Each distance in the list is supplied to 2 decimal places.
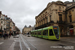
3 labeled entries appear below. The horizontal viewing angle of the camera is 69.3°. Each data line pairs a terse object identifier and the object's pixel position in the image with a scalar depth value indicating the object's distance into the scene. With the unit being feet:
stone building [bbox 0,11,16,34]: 155.19
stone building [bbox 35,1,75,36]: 70.25
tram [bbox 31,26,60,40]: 38.29
